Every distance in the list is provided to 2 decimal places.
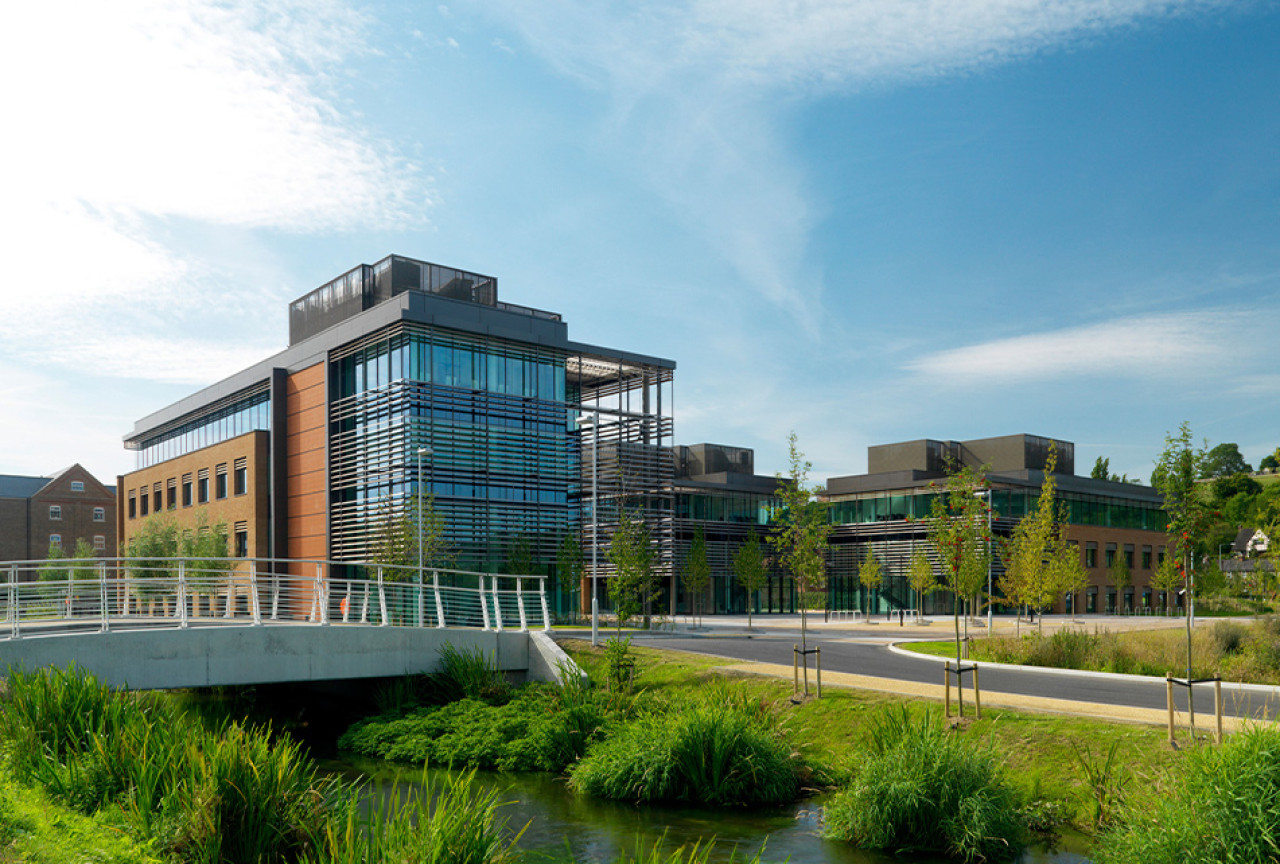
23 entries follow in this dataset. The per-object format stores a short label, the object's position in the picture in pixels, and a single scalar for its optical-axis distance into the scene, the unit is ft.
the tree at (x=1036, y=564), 117.67
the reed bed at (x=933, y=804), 37.60
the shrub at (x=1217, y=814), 29.04
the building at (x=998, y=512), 212.43
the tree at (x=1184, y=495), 63.77
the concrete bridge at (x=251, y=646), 61.00
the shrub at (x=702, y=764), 47.52
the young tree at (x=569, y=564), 137.49
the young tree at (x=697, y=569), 158.81
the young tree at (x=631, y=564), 85.34
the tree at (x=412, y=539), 120.67
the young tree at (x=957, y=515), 59.67
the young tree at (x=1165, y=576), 156.13
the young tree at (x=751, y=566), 161.89
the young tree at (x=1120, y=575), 228.22
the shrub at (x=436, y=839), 23.80
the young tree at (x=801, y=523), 72.74
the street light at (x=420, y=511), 104.03
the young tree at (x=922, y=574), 168.35
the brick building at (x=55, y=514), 284.20
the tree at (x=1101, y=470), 315.78
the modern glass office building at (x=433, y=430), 131.54
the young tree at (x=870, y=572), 186.29
